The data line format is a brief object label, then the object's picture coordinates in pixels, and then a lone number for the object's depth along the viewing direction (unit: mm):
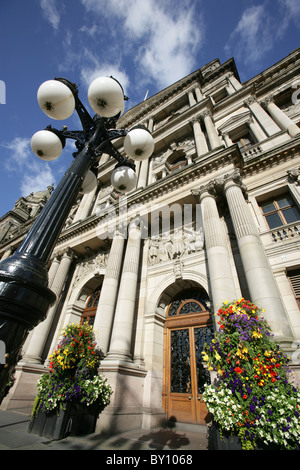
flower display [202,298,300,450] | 3584
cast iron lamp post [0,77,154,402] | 1749
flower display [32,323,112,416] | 5430
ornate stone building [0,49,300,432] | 6762
